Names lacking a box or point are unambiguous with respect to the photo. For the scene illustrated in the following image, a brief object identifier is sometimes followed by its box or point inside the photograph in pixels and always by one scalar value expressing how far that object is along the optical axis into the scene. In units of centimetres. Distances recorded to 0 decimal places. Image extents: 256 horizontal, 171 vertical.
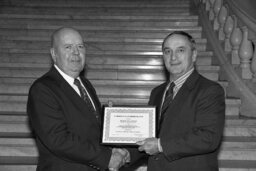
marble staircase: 446
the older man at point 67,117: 265
